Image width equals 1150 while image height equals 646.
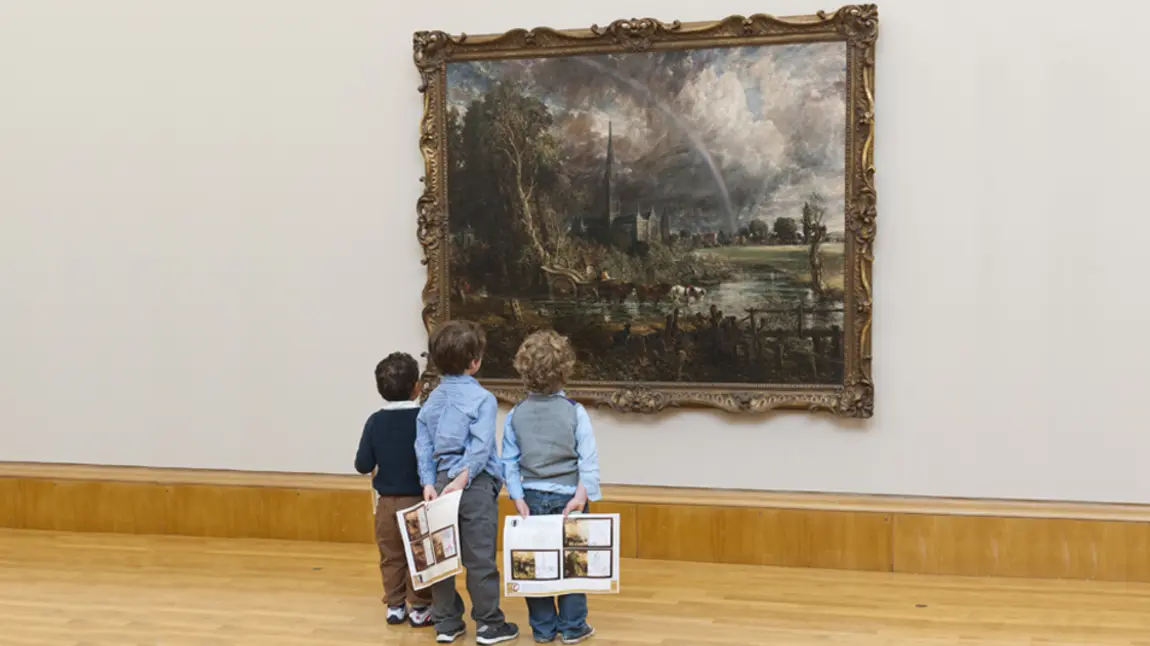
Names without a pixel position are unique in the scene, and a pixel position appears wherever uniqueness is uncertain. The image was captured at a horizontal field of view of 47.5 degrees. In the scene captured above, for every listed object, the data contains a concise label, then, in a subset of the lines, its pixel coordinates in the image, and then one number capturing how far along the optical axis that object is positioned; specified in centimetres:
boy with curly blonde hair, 739
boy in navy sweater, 791
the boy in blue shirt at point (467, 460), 755
